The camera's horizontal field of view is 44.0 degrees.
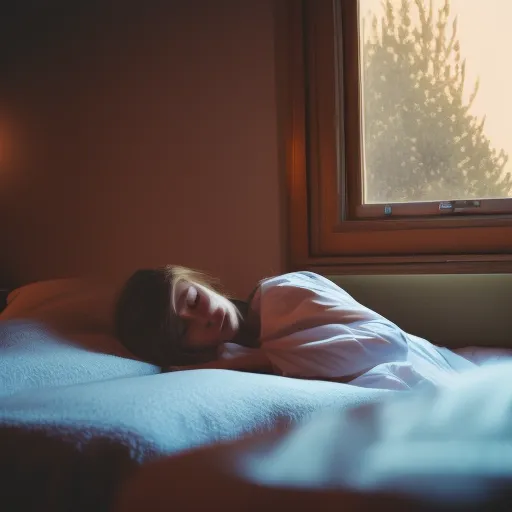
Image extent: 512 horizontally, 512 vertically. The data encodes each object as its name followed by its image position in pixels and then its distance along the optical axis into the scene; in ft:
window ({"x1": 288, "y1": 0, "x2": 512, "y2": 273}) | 5.68
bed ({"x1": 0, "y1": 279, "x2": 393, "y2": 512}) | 1.62
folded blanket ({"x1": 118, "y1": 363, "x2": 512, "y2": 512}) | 1.36
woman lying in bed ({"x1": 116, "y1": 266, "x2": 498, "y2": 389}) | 3.53
